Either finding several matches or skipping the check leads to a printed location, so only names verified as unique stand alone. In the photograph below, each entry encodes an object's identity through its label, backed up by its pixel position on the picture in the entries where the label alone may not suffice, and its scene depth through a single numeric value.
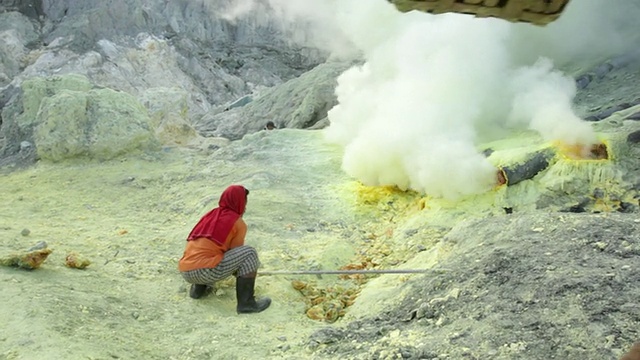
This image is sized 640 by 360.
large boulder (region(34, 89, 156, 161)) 7.93
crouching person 3.75
